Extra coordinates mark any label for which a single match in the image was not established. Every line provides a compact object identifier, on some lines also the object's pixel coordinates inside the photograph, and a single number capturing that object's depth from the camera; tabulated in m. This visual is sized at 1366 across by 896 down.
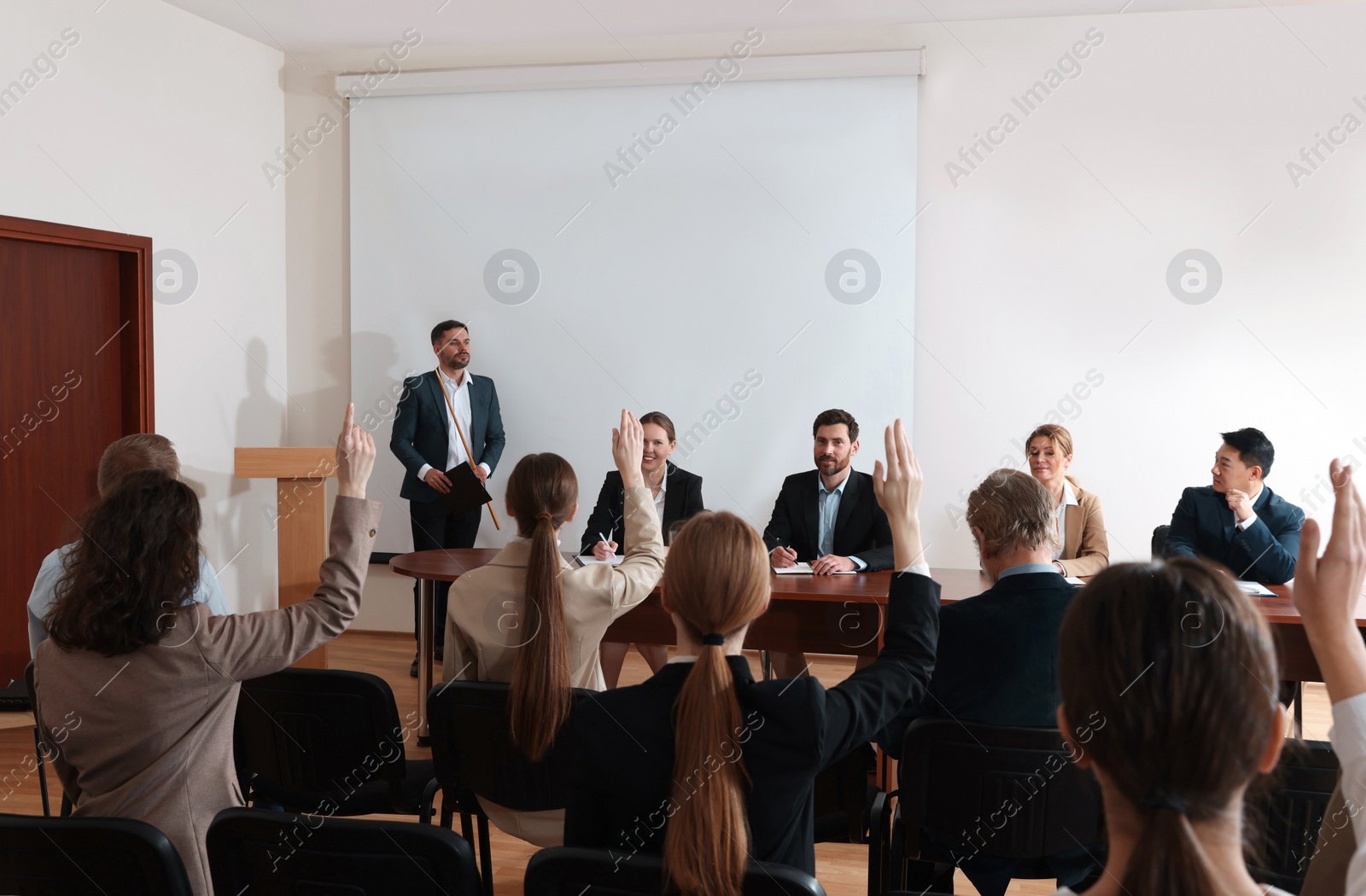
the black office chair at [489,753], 2.15
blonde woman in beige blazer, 3.90
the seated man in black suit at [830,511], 3.99
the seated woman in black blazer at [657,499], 4.17
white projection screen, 5.18
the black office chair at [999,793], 1.87
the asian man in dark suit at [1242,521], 3.55
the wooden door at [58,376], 4.41
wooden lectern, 4.91
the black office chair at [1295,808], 1.70
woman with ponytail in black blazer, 1.36
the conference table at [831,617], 2.99
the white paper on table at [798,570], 3.56
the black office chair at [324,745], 2.26
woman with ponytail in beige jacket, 2.09
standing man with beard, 5.40
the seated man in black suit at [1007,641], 2.01
